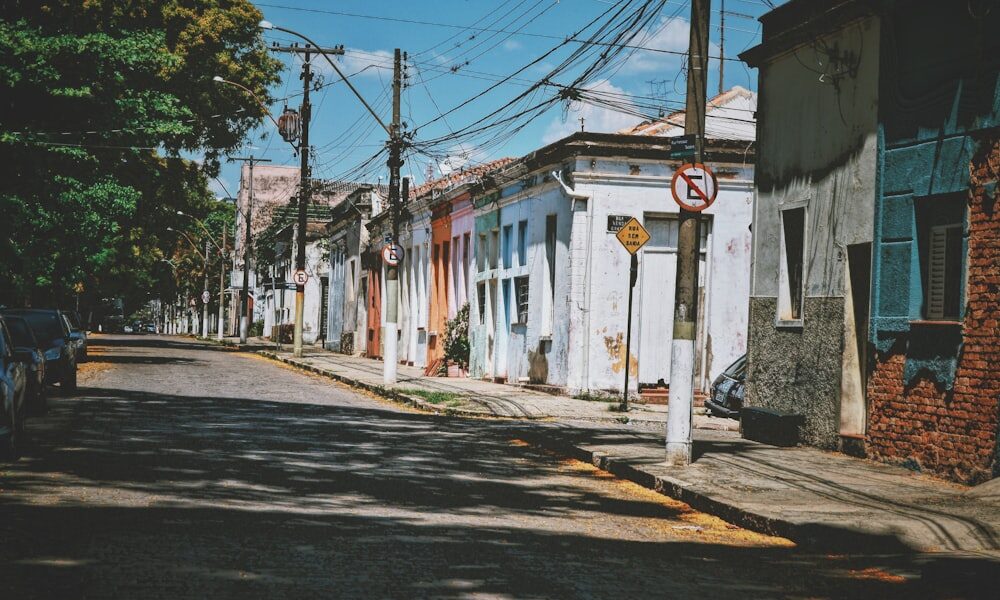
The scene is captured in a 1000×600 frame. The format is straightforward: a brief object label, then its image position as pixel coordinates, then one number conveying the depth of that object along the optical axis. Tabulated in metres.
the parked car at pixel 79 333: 28.97
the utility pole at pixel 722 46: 35.13
